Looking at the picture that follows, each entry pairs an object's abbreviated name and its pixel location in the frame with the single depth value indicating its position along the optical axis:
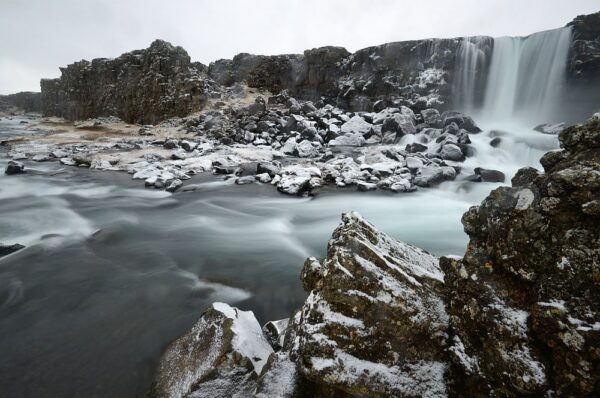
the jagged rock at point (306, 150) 16.47
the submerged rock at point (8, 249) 5.94
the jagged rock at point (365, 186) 10.90
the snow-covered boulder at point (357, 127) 20.34
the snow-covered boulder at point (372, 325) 2.19
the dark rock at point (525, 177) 2.33
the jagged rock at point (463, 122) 18.39
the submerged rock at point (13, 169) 13.04
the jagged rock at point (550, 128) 17.28
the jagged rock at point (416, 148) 15.31
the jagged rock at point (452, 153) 13.72
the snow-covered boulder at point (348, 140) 19.03
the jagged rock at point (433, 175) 11.12
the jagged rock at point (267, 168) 12.29
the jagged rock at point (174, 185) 11.14
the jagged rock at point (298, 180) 10.67
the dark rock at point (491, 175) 11.23
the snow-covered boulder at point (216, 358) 2.69
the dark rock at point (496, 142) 15.16
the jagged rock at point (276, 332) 3.23
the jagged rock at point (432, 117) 19.89
